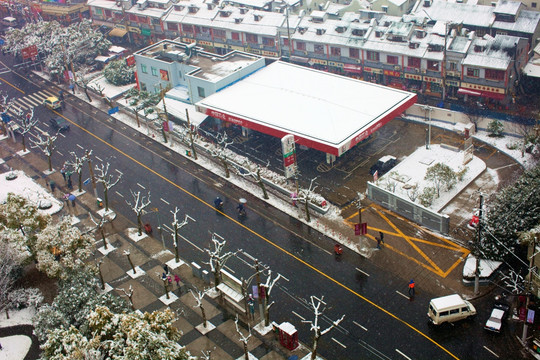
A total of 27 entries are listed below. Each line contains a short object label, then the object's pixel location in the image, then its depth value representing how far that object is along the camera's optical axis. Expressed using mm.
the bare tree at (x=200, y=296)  64231
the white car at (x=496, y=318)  61562
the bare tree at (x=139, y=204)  78250
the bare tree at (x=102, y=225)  77575
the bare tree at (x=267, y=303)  63531
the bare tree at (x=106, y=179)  85375
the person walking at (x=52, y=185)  93256
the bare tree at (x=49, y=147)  96000
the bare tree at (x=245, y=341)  58925
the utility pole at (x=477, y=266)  61656
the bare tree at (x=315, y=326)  56784
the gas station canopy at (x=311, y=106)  90000
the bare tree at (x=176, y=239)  73125
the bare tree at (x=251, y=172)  84250
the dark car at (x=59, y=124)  110250
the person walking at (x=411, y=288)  67344
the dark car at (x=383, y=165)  90062
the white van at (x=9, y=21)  163125
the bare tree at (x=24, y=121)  105925
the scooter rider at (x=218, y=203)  85188
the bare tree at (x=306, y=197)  79375
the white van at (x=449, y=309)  62594
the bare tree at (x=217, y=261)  67350
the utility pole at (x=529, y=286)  60344
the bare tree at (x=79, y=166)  89188
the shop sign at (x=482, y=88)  102662
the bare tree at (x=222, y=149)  90312
